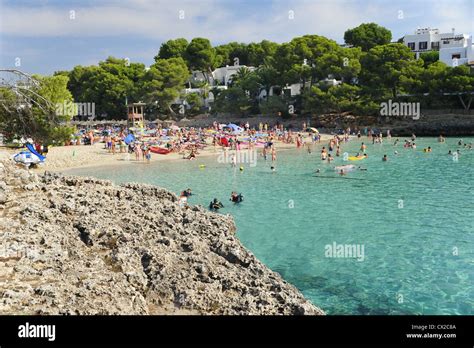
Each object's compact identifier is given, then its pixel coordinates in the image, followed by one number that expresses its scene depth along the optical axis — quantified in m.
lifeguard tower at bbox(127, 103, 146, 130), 55.31
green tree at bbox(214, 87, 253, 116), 67.31
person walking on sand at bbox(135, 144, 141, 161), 35.52
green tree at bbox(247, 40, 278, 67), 78.00
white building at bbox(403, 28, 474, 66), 70.62
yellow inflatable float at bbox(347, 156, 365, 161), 33.16
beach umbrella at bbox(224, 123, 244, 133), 48.75
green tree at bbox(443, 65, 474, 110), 50.25
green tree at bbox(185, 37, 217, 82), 80.75
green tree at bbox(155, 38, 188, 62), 82.88
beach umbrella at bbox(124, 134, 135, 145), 39.78
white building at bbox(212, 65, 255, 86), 80.44
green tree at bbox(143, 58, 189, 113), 65.38
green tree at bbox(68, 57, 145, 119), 69.31
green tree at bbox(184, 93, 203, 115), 71.31
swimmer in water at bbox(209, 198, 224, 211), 18.67
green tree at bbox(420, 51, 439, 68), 65.12
